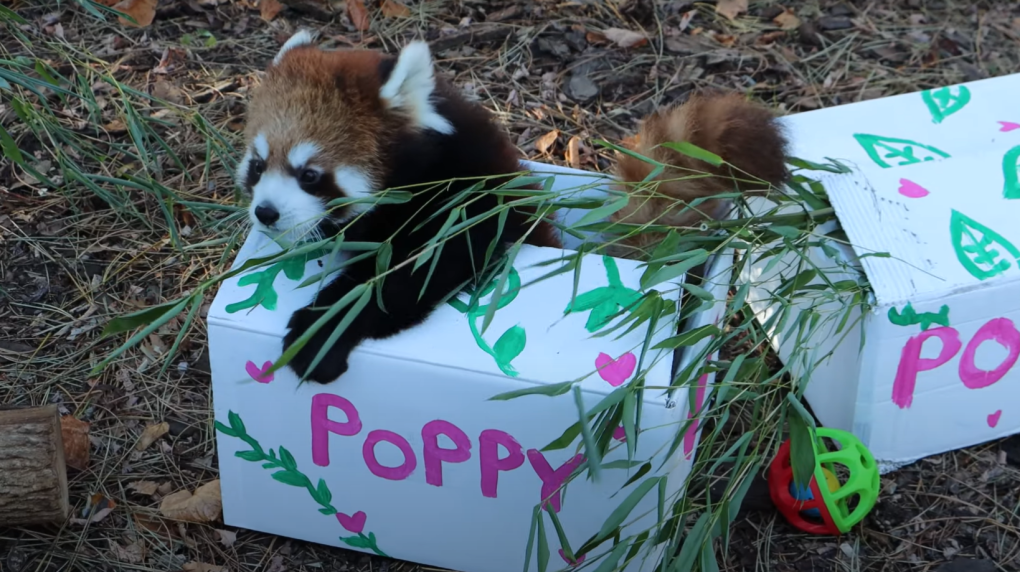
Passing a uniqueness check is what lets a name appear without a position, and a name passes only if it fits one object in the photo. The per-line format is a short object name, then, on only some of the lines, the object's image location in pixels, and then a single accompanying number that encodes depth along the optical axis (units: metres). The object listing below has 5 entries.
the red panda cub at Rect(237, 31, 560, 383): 2.09
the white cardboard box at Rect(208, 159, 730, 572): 1.89
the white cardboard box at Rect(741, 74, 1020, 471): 2.22
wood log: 2.05
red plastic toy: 2.21
